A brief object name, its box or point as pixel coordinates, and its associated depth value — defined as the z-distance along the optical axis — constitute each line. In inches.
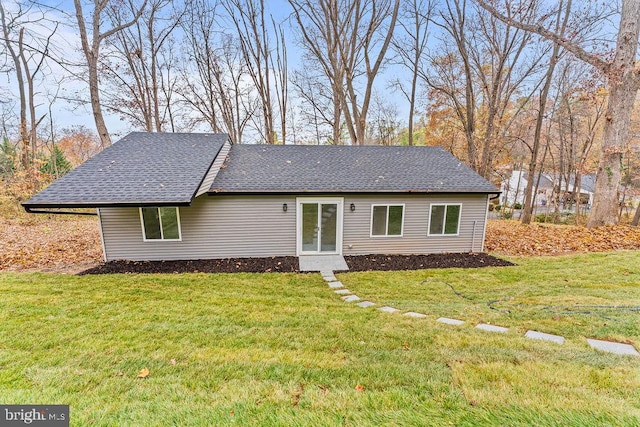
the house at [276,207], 278.0
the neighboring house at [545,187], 1159.5
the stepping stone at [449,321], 141.7
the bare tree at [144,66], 511.8
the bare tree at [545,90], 446.0
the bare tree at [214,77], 598.9
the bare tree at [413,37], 498.6
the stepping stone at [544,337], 116.6
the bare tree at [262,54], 569.9
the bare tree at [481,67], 488.1
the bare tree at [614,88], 308.7
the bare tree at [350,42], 498.3
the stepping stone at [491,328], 131.3
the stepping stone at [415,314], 151.6
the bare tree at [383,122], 798.5
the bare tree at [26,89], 513.6
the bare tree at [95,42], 415.2
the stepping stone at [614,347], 103.1
